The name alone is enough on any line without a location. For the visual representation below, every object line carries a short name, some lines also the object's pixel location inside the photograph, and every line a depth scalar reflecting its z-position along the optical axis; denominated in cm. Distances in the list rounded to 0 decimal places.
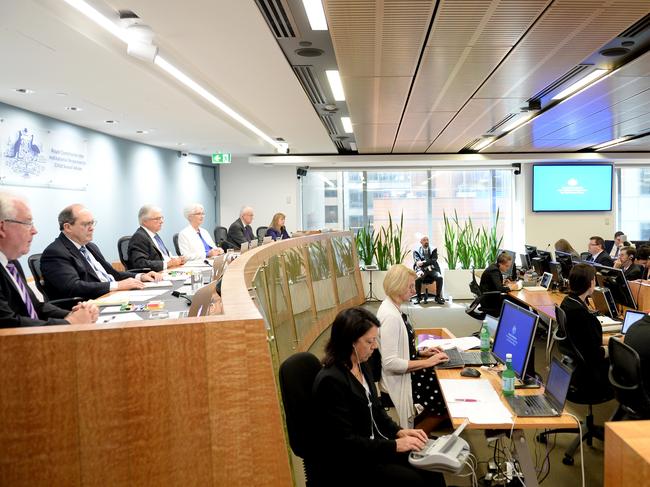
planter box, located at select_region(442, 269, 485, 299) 1134
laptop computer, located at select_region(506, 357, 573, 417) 269
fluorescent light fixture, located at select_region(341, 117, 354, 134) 812
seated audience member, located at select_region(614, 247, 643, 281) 697
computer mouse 334
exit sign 1145
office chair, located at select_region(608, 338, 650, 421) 310
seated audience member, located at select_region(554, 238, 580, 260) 891
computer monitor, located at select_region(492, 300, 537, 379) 307
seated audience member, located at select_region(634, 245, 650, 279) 718
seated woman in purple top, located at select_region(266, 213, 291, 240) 919
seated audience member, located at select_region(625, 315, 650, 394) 321
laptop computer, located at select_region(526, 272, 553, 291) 720
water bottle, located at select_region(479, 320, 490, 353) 379
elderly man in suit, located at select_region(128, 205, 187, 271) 568
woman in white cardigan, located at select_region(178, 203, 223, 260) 698
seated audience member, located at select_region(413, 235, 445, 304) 1076
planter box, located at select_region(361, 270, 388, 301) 1137
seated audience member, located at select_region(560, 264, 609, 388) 394
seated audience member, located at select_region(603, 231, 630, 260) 1089
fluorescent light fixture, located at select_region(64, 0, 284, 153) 362
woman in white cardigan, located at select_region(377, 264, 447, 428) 348
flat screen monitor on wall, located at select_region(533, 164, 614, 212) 1284
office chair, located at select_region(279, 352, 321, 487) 235
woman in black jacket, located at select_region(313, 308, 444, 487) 238
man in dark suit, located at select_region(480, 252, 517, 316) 679
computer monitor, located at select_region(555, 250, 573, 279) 713
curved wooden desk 146
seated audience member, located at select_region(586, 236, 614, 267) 809
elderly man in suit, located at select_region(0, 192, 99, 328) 260
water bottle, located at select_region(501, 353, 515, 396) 296
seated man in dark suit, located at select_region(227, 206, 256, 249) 857
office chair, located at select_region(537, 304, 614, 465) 395
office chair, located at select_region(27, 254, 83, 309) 384
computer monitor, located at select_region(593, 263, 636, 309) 504
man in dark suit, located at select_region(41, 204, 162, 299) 409
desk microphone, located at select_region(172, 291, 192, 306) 395
